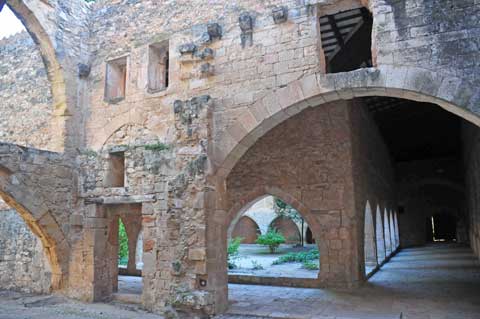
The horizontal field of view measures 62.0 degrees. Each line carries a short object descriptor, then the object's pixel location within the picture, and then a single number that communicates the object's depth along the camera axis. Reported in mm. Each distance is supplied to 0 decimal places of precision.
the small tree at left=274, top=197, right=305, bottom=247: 17438
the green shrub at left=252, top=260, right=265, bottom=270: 9898
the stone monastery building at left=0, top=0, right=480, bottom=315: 4793
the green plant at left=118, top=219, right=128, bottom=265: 12188
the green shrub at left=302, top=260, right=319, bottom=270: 9547
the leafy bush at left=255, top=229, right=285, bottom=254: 15172
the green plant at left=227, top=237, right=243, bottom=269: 11242
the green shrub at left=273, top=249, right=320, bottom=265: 11680
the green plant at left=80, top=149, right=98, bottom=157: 7270
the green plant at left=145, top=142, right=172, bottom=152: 6473
